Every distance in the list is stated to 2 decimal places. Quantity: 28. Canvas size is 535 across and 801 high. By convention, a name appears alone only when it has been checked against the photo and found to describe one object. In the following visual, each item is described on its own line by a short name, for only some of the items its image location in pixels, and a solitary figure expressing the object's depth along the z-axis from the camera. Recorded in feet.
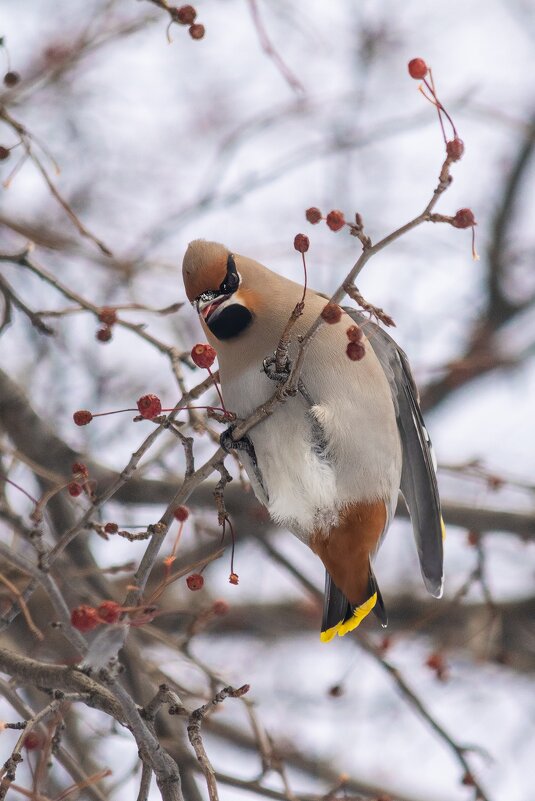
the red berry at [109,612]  13.93
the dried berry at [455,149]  13.56
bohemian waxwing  21.31
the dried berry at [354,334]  16.38
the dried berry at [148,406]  15.58
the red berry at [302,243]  15.23
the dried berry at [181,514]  16.88
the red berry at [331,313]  14.67
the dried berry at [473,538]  26.66
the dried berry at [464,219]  13.96
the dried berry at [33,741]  17.34
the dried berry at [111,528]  15.75
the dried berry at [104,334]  19.54
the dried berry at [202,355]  15.93
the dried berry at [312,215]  15.66
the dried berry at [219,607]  18.69
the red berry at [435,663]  26.08
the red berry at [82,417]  16.08
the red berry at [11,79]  19.72
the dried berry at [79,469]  15.55
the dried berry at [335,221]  15.88
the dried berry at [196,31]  19.06
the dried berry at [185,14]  18.51
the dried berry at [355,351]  16.28
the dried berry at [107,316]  19.33
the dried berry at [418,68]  15.89
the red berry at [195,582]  16.01
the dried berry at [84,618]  14.11
